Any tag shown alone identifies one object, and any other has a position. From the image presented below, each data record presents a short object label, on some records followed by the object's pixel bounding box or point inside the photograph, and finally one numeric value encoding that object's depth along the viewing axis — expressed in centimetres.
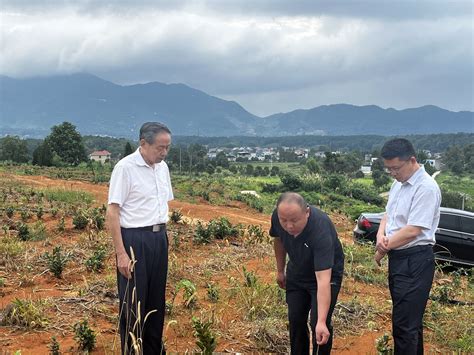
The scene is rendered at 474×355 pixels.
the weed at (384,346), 370
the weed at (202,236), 814
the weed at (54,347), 371
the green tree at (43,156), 3616
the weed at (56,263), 579
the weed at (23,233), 778
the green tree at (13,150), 4428
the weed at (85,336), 387
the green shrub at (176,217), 994
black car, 880
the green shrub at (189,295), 479
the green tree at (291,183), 3192
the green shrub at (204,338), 308
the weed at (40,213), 978
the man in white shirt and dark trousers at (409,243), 327
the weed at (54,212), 1022
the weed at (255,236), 816
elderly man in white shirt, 330
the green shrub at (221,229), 861
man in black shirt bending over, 290
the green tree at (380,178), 4409
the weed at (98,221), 891
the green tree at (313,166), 4898
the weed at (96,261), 610
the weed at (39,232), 794
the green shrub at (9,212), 976
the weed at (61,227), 857
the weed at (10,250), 637
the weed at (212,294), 523
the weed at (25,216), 958
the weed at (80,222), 884
